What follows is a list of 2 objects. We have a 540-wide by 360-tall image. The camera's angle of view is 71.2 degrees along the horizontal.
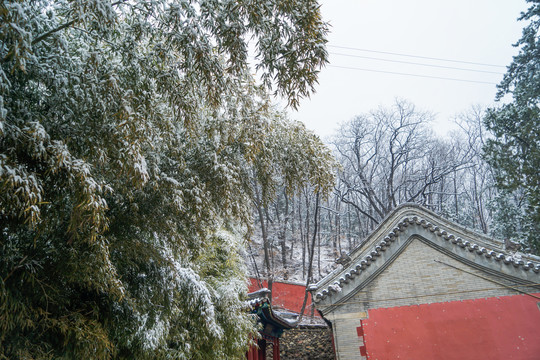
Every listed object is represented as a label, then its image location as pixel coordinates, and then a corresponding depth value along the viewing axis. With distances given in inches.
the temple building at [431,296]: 278.5
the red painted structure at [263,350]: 338.3
